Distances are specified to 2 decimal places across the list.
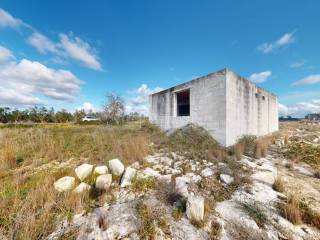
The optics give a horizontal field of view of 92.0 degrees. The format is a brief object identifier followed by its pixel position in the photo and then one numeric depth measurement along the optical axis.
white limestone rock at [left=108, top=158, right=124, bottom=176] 3.89
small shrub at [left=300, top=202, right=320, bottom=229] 2.32
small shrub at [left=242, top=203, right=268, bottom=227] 2.37
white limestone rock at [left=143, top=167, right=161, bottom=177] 4.02
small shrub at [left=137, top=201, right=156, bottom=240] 2.13
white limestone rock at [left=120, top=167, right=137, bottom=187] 3.46
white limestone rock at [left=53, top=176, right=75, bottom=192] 2.98
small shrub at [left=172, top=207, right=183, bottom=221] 2.45
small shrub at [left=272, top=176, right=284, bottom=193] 3.37
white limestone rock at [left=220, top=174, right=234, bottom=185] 3.64
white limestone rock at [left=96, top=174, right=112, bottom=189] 3.26
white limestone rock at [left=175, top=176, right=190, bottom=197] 3.07
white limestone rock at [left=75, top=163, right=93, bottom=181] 3.55
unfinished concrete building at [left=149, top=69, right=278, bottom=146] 6.56
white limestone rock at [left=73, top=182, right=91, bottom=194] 2.95
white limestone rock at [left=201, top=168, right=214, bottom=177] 4.00
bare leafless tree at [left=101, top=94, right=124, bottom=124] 25.22
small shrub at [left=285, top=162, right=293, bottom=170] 4.89
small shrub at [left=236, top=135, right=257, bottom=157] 6.27
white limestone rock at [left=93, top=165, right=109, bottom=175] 3.74
